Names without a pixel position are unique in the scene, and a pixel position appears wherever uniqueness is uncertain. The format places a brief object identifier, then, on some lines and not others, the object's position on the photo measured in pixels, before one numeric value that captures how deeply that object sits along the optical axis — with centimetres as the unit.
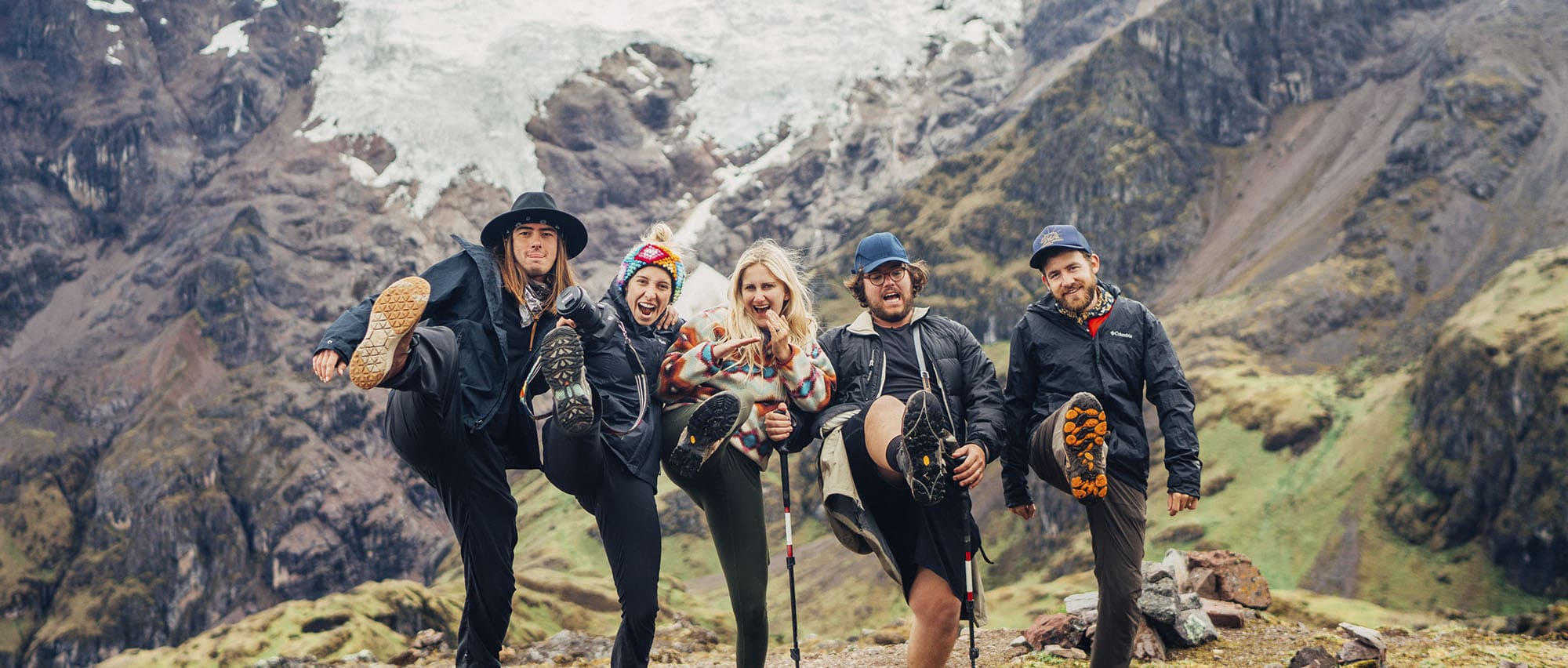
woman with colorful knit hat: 785
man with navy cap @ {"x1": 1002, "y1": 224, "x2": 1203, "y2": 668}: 850
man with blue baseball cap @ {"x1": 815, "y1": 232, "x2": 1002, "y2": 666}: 836
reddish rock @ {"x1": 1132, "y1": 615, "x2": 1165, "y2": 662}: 1418
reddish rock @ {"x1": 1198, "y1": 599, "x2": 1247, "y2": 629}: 1591
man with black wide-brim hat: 729
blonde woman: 873
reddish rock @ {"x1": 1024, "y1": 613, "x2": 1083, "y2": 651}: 1522
